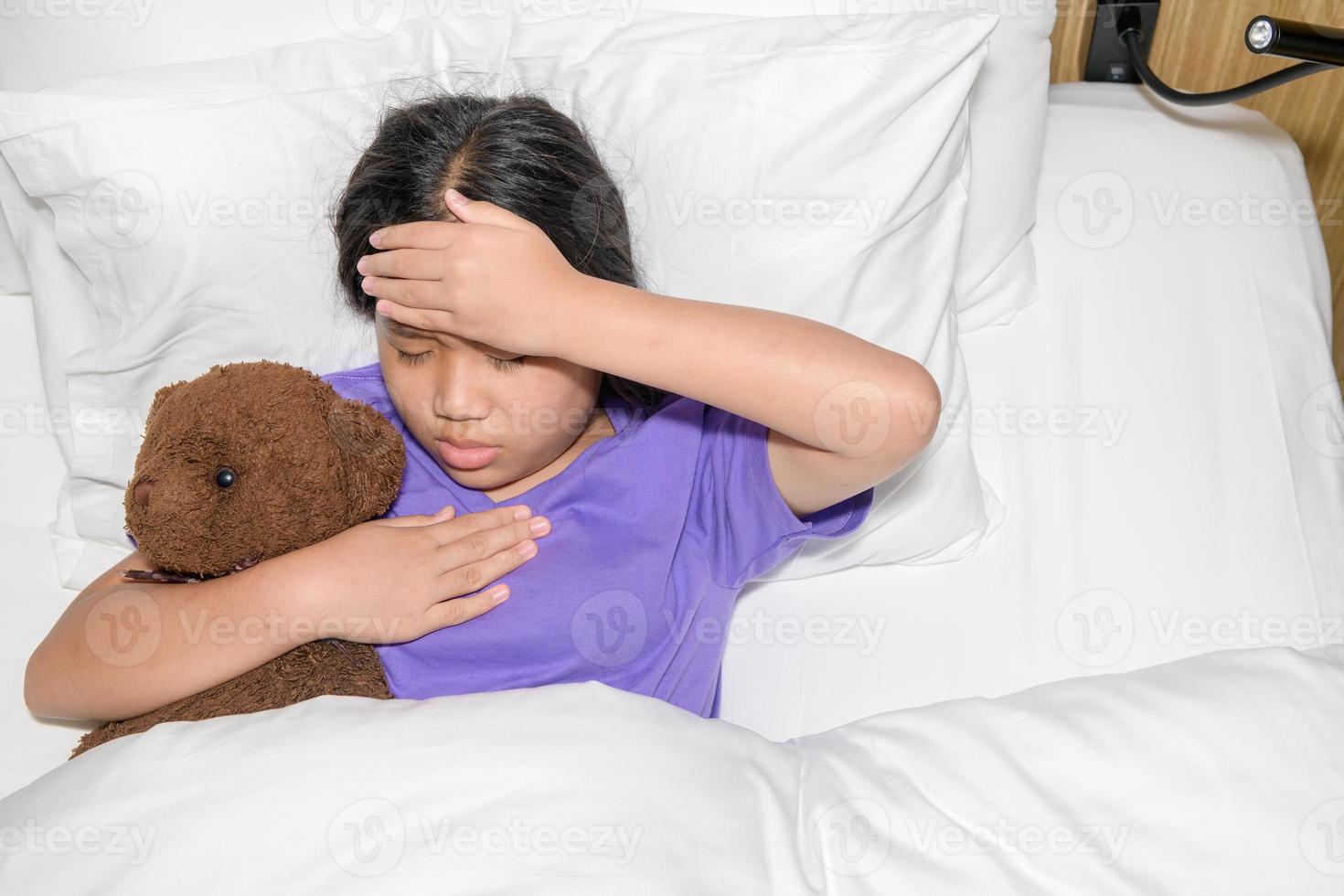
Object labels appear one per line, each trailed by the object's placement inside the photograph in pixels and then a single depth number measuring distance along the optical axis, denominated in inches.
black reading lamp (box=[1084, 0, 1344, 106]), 36.3
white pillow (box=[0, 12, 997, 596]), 40.2
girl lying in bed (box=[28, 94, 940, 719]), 33.4
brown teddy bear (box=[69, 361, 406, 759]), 30.8
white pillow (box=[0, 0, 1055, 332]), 42.9
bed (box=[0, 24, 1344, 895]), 27.6
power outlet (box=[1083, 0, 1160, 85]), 51.2
